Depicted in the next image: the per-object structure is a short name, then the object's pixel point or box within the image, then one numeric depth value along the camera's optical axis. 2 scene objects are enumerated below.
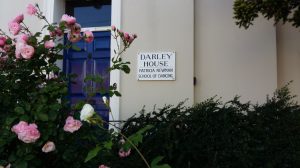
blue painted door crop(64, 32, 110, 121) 5.39
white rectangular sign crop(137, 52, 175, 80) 4.81
